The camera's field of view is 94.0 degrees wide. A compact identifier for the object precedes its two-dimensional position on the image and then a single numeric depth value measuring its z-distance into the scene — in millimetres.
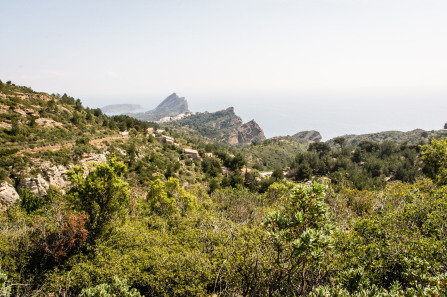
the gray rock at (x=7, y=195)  24250
